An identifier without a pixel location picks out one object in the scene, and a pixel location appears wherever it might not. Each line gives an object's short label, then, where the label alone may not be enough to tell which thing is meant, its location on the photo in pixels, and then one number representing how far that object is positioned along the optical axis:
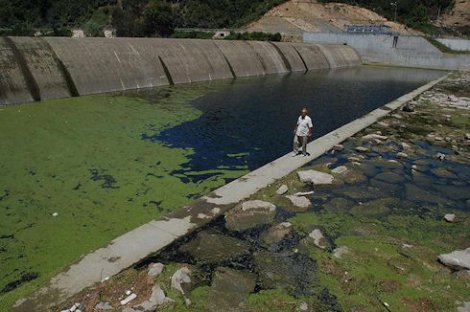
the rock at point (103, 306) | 5.87
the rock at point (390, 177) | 11.50
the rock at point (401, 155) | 13.74
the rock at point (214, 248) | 7.43
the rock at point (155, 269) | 6.71
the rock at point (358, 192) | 10.27
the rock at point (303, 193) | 10.22
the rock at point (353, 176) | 11.30
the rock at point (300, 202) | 9.48
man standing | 12.59
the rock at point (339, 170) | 11.84
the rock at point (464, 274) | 6.94
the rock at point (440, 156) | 13.69
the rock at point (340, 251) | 7.52
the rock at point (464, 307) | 6.17
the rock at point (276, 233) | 8.08
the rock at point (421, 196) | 10.30
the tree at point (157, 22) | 79.62
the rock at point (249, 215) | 8.65
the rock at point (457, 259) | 7.21
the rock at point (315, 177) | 10.95
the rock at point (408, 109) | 21.89
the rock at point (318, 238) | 7.86
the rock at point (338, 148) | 14.32
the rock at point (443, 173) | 12.14
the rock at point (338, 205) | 9.50
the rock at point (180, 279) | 6.42
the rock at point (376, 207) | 9.40
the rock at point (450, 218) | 9.12
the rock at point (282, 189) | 10.28
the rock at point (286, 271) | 6.63
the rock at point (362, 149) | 14.20
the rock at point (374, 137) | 15.80
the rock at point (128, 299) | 6.01
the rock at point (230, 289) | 6.12
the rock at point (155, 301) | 5.92
